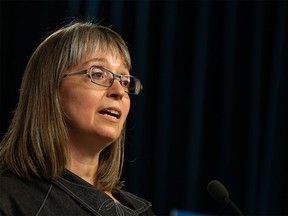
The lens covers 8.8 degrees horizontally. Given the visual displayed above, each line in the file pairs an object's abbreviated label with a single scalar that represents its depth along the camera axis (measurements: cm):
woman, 304
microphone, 310
